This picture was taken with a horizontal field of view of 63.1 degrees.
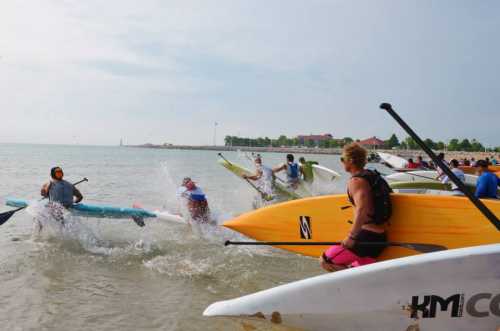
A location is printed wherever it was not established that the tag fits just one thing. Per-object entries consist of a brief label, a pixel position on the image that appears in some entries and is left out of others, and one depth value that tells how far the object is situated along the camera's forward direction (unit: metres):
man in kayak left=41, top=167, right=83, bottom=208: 8.28
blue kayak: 8.39
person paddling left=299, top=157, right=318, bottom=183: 15.59
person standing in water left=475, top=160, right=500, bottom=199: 7.70
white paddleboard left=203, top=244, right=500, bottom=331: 3.00
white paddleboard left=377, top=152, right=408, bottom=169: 22.92
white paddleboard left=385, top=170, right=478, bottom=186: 13.30
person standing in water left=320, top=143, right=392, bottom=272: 3.53
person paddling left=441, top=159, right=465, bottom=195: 9.64
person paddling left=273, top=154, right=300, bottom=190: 14.38
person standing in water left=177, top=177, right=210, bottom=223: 8.20
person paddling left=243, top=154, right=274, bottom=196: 13.23
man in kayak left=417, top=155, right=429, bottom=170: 20.06
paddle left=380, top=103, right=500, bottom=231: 3.21
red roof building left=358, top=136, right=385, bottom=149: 115.19
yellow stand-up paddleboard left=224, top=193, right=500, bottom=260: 3.99
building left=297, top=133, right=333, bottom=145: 168.73
